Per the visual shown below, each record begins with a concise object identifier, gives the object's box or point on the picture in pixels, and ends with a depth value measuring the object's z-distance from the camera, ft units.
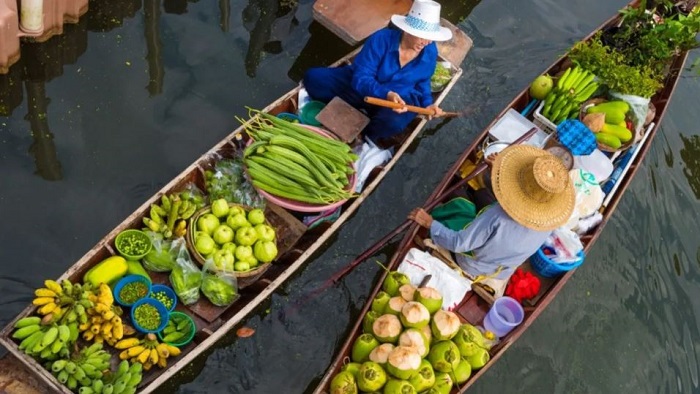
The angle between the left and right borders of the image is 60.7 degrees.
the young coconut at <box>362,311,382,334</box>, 17.02
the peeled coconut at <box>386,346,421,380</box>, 15.29
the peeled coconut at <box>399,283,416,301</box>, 17.04
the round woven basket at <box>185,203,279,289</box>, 17.16
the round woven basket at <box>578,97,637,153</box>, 23.25
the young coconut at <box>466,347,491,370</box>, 16.98
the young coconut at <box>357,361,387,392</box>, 15.48
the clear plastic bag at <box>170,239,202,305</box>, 16.71
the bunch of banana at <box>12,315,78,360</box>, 14.12
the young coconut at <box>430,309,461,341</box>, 16.37
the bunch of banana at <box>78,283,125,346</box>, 15.11
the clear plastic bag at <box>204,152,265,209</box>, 18.62
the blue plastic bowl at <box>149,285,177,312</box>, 16.61
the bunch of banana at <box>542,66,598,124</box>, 23.88
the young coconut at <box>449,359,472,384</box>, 16.62
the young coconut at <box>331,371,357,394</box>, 15.69
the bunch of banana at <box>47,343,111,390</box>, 14.19
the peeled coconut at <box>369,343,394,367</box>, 15.81
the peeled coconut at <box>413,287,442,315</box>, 16.63
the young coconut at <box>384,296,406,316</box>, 16.62
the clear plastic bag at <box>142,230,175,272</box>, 16.88
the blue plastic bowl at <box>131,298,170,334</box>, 15.71
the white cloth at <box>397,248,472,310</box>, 18.47
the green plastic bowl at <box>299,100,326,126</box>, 21.35
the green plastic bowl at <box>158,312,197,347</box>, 16.01
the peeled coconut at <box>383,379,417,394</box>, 15.28
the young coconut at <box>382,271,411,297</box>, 17.69
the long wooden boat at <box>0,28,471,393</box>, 15.16
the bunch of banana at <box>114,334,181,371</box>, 15.33
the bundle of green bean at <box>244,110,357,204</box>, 18.17
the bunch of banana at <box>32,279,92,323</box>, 14.75
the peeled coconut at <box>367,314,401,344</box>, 16.06
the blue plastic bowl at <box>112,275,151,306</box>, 15.89
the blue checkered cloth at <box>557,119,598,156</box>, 21.98
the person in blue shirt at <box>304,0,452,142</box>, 19.66
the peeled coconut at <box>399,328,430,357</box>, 15.83
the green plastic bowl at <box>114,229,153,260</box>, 16.52
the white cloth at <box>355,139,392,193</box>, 20.62
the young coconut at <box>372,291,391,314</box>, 17.20
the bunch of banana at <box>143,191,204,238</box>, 17.22
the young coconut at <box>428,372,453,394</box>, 16.22
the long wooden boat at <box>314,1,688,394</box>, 17.25
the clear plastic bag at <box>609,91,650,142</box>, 24.06
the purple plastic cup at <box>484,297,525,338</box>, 18.22
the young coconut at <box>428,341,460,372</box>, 16.17
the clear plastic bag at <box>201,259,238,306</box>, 16.90
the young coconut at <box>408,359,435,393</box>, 15.65
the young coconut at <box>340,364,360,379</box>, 16.16
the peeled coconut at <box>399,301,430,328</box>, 16.01
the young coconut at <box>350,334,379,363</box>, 16.29
